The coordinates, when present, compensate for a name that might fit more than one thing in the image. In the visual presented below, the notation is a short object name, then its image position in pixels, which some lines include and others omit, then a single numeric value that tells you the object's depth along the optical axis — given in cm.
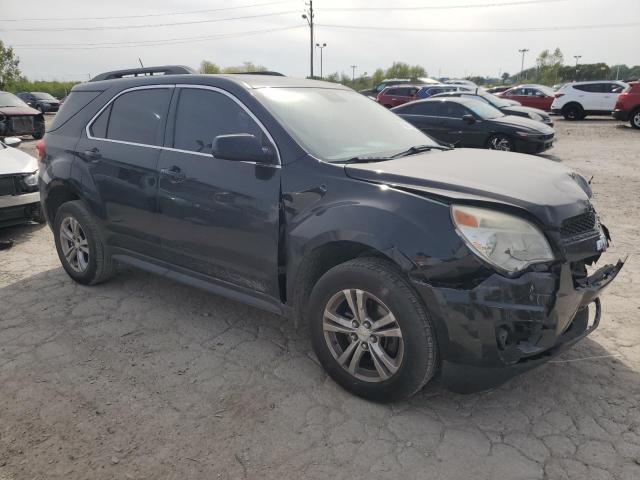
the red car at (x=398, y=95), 2123
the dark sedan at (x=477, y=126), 1090
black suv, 239
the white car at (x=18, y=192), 572
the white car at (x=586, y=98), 2067
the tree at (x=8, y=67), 5000
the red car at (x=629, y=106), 1725
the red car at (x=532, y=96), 2465
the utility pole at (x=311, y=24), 5331
